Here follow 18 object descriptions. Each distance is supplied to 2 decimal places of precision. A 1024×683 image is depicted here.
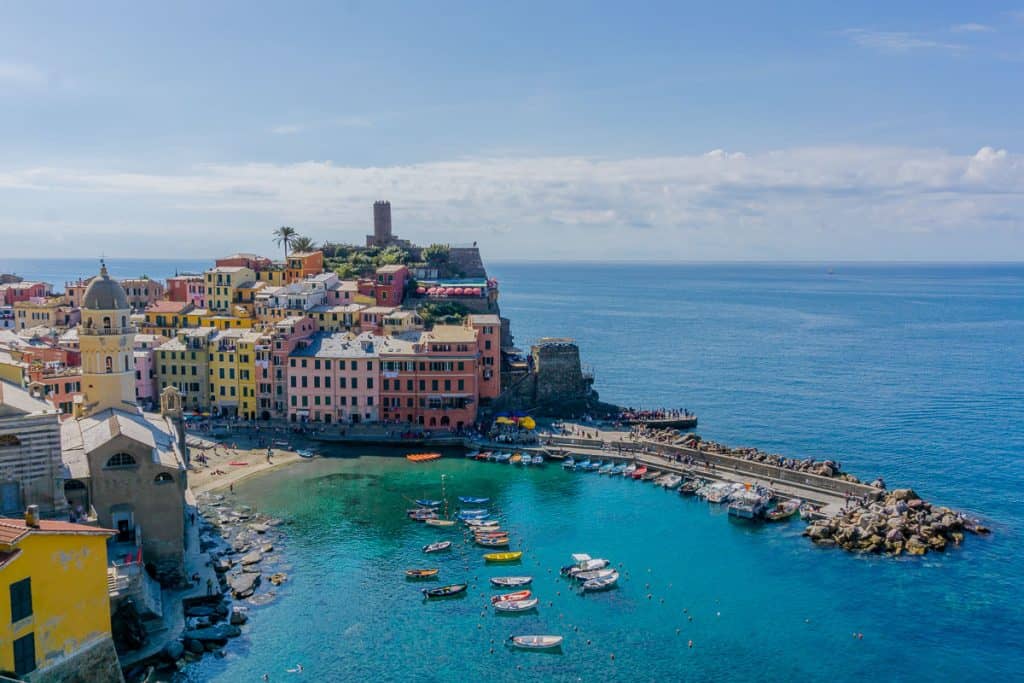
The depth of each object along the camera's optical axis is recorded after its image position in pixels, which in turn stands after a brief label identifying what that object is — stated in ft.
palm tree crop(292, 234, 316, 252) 463.42
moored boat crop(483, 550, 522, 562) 191.31
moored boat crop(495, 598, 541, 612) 168.04
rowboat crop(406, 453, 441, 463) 267.39
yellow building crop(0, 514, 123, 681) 102.06
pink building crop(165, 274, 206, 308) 381.81
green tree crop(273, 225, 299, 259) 476.54
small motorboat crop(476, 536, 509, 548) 199.82
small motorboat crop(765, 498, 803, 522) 220.43
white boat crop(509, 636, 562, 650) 154.10
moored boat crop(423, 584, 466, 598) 173.58
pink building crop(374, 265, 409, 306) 378.73
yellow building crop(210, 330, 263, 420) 302.45
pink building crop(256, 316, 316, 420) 298.76
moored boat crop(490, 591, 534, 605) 170.10
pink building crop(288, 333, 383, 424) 294.46
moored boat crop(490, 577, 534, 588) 178.19
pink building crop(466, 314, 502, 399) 309.22
